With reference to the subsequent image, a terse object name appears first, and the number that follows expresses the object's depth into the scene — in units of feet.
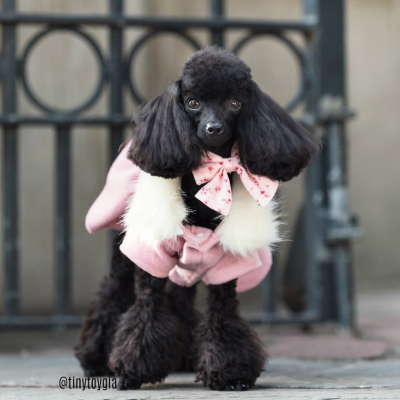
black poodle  13.21
